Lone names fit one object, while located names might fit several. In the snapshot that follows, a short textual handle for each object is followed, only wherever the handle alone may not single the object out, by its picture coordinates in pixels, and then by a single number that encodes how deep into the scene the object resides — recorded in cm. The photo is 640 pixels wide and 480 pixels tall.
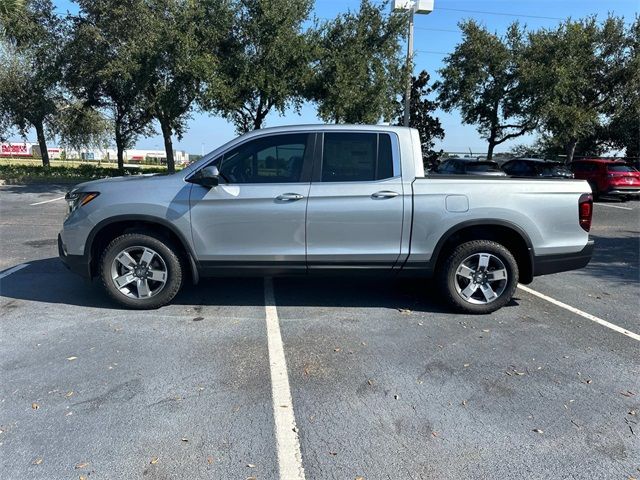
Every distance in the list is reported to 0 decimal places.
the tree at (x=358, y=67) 1678
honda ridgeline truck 476
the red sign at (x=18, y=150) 8079
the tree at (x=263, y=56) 1599
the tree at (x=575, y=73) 2069
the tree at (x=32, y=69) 1973
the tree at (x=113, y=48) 1688
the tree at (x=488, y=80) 2275
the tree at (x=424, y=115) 2703
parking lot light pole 1755
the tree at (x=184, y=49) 1578
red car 1748
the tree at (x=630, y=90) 2252
